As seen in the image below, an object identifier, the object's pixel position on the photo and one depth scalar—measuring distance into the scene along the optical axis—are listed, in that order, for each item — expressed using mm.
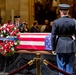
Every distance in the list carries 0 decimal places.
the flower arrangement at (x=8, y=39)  9031
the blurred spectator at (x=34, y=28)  14071
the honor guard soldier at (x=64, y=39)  7461
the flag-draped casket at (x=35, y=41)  9977
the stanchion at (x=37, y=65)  6477
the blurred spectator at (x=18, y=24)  11630
